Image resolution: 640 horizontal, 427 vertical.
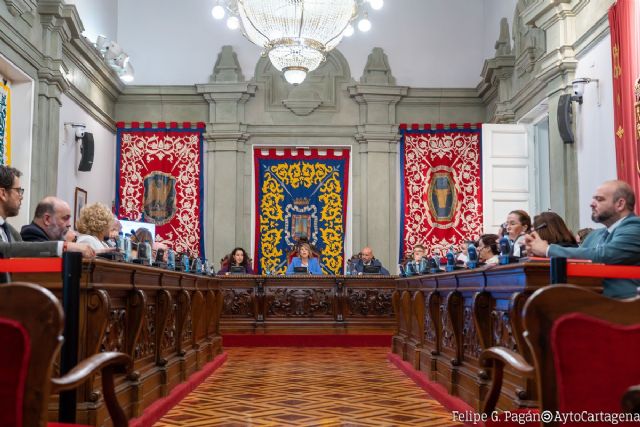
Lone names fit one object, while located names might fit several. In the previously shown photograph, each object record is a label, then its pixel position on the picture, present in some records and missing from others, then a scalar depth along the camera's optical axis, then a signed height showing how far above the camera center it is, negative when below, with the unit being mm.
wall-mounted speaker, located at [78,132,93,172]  9398 +1388
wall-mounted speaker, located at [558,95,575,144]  7648 +1520
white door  9461 +1213
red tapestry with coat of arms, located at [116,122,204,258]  11297 +1240
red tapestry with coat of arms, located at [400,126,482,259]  11398 +1146
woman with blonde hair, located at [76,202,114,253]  4391 +222
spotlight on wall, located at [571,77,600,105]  7266 +1789
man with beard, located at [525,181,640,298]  3244 +95
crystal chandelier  6668 +2219
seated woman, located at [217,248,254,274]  9531 -44
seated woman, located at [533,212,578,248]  4105 +159
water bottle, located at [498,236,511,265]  3641 +58
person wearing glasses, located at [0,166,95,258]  3172 +87
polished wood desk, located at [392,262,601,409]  3201 -402
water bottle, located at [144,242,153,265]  4473 +33
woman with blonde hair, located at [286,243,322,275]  9398 -39
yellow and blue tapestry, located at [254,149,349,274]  11422 +872
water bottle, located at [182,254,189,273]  5793 -46
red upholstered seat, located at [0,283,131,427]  1486 -195
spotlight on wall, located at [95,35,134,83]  10156 +2916
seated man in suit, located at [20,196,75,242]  3887 +213
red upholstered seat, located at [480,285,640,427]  1507 -185
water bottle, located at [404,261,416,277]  6791 -100
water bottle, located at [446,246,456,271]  5137 -8
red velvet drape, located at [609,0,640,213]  5996 +1562
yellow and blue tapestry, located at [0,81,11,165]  7286 +1391
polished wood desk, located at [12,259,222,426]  3172 -400
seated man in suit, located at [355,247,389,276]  9281 -36
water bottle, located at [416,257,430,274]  6128 -69
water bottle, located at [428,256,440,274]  5785 -51
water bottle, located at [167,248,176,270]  5297 -20
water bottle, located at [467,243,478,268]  4441 +12
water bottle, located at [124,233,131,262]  4154 +49
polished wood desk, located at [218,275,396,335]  8883 -567
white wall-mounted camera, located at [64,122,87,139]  9242 +1668
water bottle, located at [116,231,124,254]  4139 +85
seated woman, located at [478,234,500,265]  5828 +91
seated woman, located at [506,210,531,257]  5238 +267
